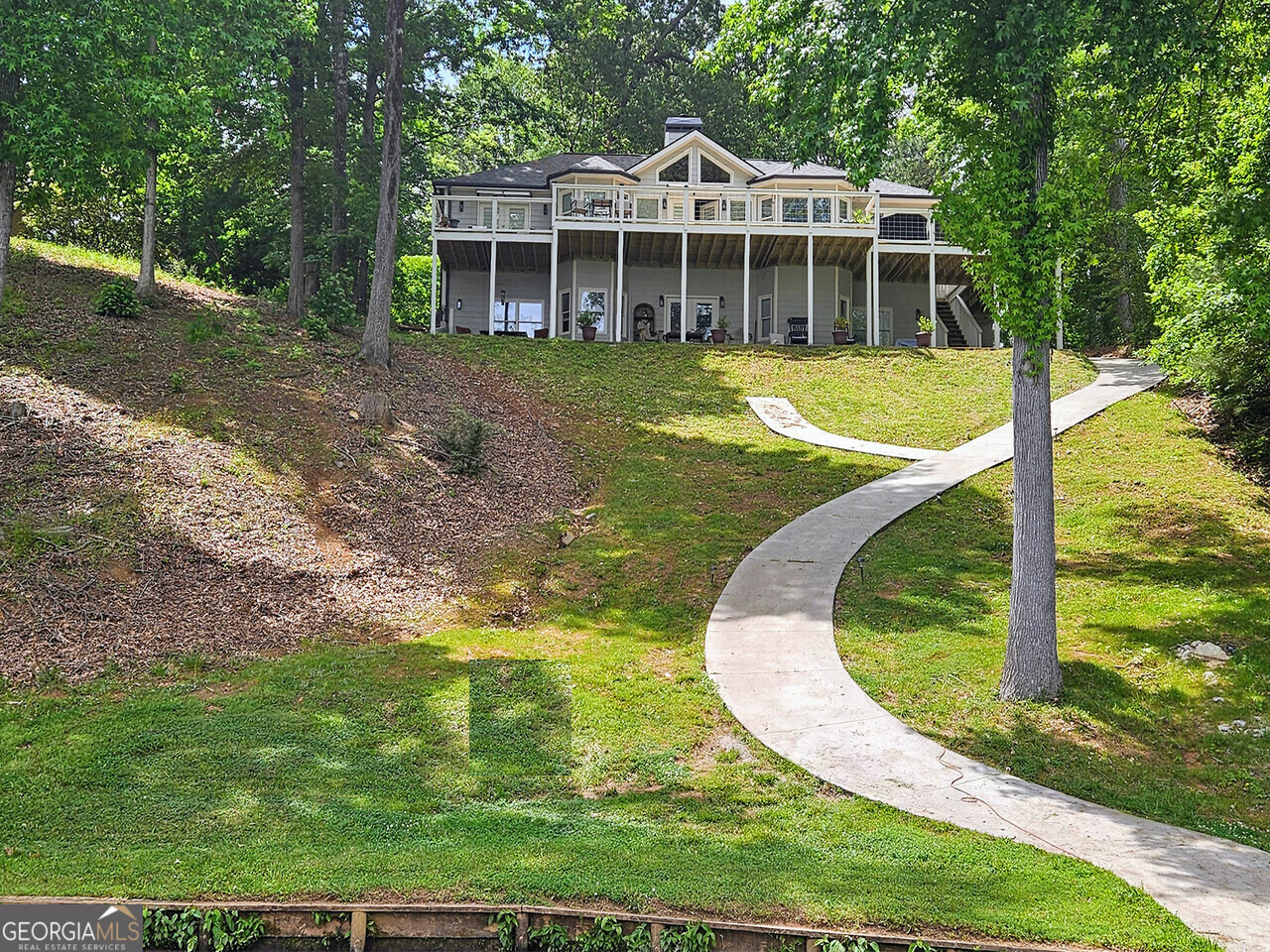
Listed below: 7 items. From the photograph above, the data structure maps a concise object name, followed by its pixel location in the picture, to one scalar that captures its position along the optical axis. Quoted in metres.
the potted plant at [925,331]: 27.94
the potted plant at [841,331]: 28.55
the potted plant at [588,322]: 28.20
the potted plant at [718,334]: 29.09
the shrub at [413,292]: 40.56
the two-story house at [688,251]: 28.36
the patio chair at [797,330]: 29.83
